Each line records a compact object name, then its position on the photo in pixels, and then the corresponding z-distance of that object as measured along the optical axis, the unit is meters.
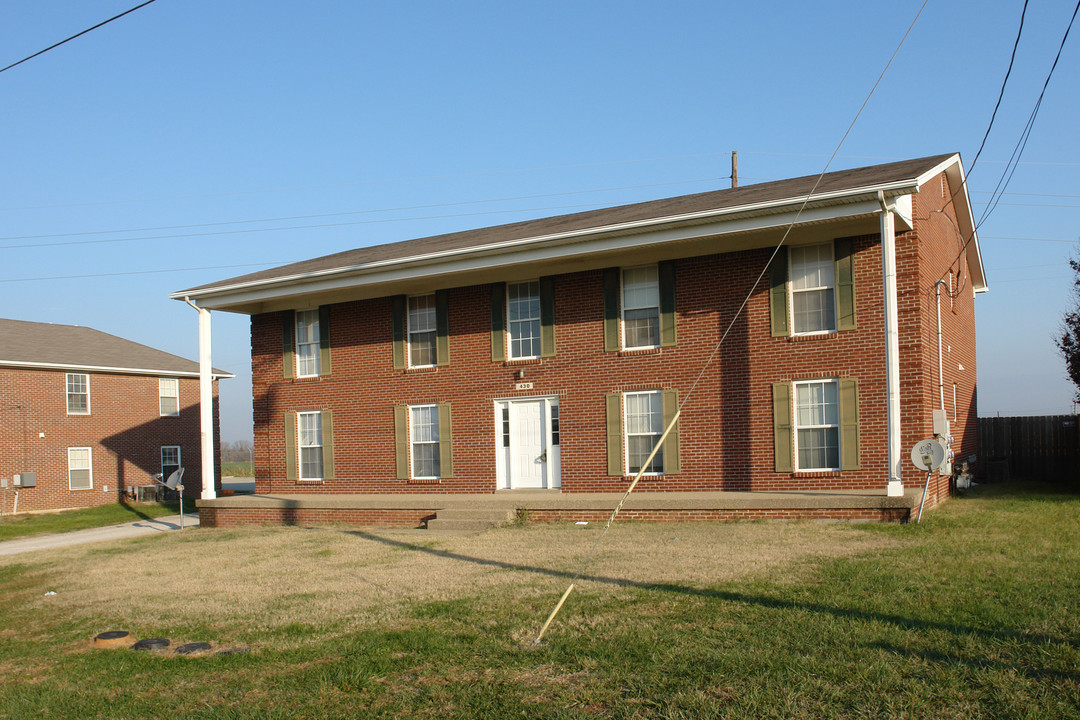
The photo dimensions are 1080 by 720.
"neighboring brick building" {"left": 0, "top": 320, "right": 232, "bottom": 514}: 26.94
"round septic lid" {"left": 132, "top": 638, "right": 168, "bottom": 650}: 7.81
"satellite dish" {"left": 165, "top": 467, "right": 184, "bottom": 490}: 20.28
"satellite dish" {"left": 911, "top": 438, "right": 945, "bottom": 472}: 12.46
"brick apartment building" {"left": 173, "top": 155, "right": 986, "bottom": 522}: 14.59
